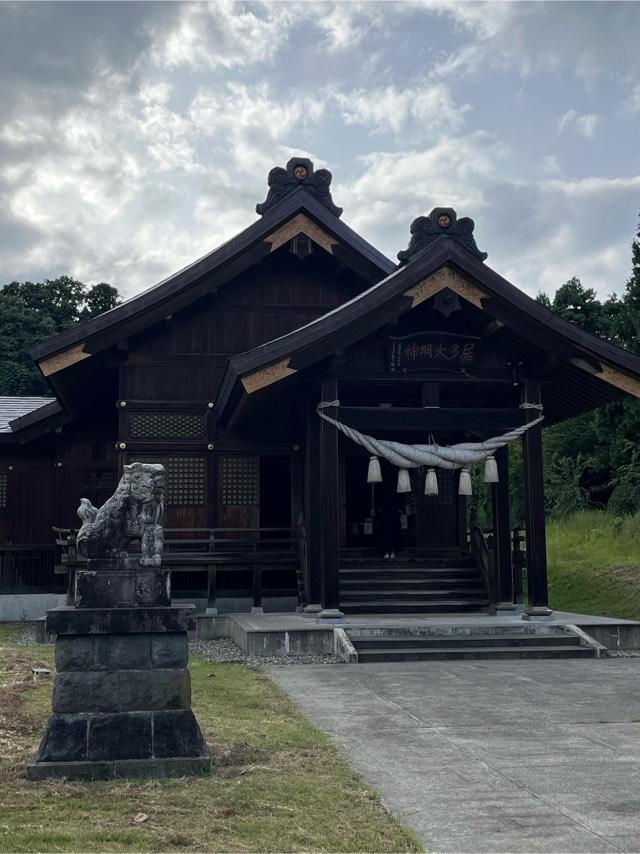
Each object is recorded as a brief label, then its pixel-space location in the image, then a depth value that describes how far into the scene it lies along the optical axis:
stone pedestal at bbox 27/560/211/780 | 5.87
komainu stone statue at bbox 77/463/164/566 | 6.43
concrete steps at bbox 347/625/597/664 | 11.62
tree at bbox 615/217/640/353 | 28.56
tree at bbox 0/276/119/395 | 42.41
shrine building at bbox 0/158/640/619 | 13.44
